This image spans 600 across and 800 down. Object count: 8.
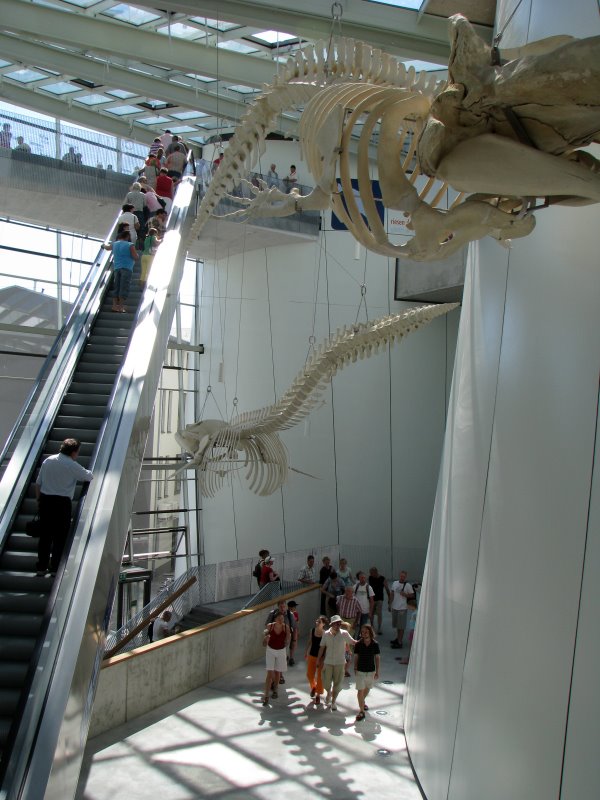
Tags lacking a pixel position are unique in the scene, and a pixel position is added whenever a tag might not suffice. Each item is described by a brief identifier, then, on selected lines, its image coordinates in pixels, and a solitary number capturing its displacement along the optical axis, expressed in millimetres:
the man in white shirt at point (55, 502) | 6109
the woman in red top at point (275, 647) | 10078
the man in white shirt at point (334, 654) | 9750
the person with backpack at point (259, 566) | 14180
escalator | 4469
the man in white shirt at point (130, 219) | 12059
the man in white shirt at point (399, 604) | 13328
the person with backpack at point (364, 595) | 12867
